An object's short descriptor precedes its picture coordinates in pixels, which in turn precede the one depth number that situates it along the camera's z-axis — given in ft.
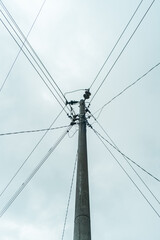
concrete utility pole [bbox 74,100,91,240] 18.39
